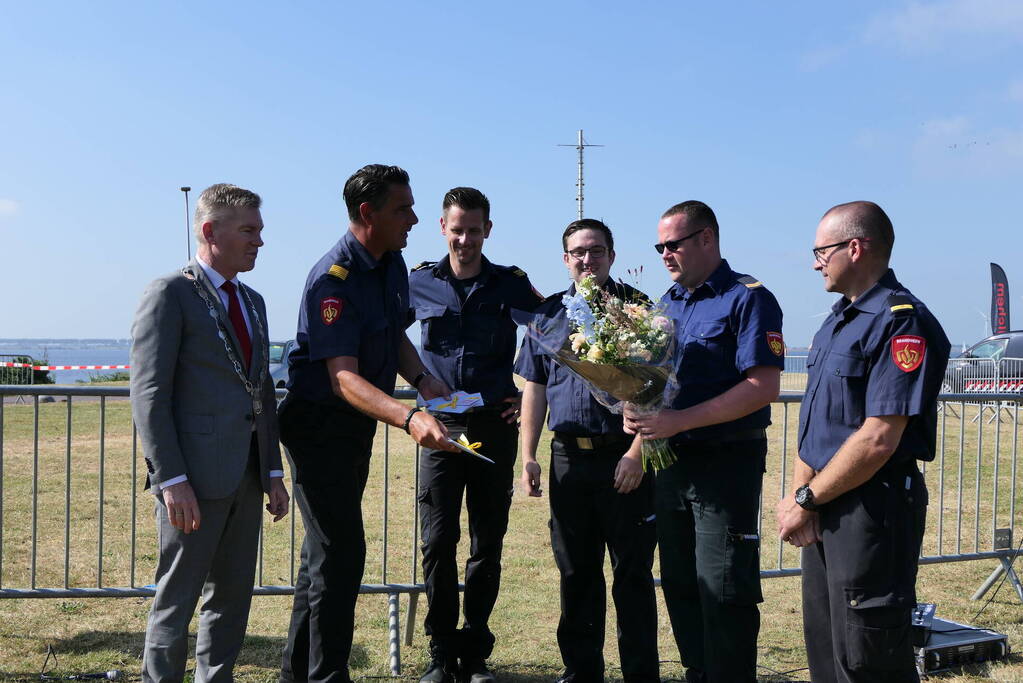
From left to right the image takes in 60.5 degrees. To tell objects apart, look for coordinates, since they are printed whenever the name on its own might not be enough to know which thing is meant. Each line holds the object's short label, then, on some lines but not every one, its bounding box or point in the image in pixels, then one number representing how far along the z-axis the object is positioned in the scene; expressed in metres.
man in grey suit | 3.12
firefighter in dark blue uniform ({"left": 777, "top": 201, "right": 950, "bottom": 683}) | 2.92
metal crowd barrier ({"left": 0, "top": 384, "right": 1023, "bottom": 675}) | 4.87
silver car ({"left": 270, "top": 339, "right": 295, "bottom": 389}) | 17.20
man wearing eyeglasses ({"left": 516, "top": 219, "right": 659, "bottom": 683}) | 3.99
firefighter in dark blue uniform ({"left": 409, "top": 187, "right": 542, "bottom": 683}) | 4.23
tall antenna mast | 34.19
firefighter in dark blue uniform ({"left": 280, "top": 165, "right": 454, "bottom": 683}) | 3.52
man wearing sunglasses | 3.49
